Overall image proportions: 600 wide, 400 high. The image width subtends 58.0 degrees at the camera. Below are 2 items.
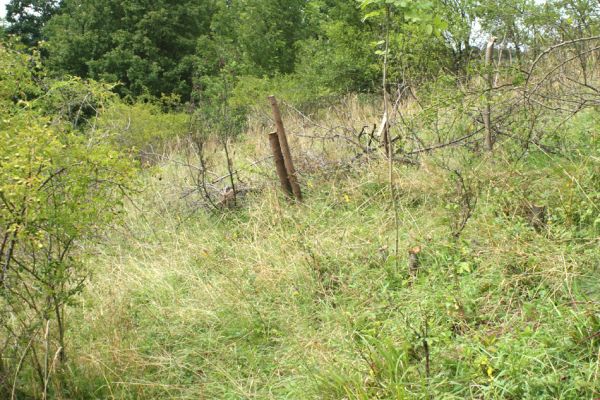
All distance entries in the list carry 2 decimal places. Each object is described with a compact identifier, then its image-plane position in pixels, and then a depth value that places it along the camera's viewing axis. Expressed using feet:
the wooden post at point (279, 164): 18.81
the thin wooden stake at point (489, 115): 16.51
